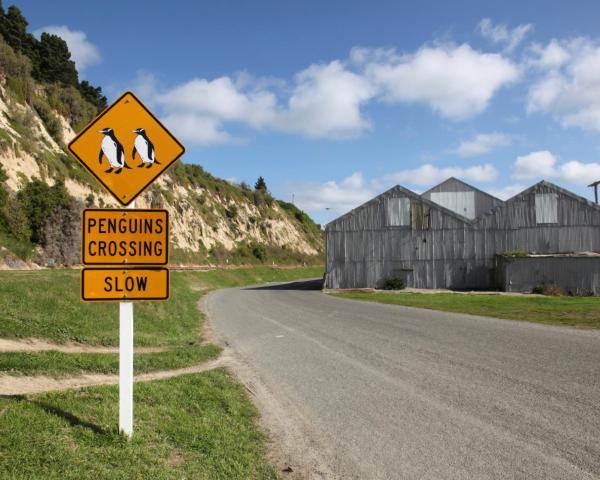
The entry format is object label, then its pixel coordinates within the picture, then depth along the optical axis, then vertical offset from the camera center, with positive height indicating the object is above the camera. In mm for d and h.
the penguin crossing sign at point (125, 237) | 5492 +240
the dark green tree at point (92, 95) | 61031 +18559
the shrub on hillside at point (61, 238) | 33688 +1424
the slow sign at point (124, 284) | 5488 -227
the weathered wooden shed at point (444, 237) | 42125 +1784
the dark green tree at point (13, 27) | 49344 +21043
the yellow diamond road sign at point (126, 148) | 5605 +1156
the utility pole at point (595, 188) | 49931 +6382
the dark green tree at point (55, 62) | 53281 +19551
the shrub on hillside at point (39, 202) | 33312 +3676
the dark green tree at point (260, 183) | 113188 +15676
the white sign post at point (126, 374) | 5566 -1135
